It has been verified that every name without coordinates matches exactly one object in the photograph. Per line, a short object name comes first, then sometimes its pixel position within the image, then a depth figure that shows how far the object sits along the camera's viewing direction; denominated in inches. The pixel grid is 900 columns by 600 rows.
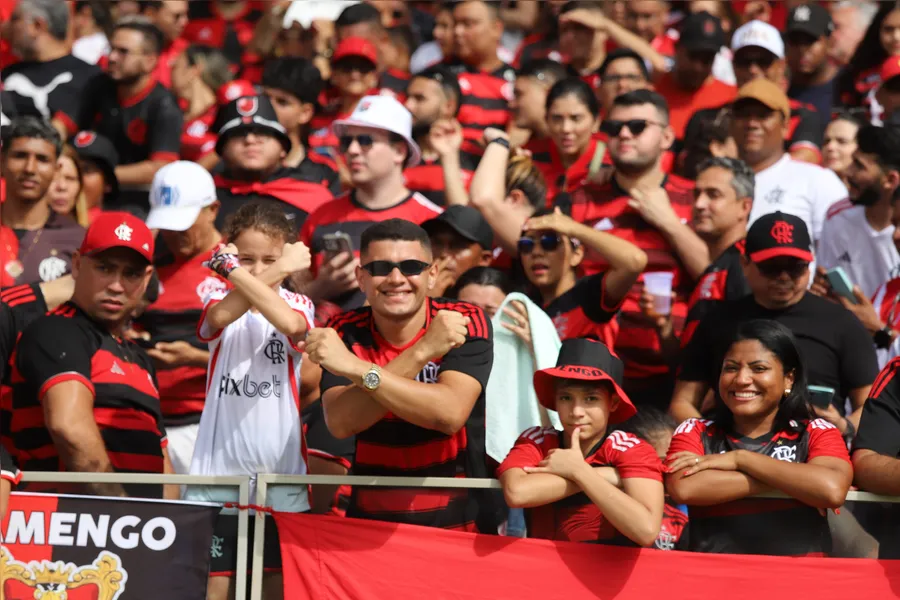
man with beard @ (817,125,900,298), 642.8
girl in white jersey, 455.5
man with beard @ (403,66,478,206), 671.1
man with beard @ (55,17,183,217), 779.4
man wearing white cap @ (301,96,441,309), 616.1
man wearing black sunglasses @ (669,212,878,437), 522.0
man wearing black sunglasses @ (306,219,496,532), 426.0
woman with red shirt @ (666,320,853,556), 422.0
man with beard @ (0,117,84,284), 625.6
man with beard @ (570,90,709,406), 595.5
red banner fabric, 422.9
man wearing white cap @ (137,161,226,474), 580.1
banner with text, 432.8
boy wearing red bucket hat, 417.4
